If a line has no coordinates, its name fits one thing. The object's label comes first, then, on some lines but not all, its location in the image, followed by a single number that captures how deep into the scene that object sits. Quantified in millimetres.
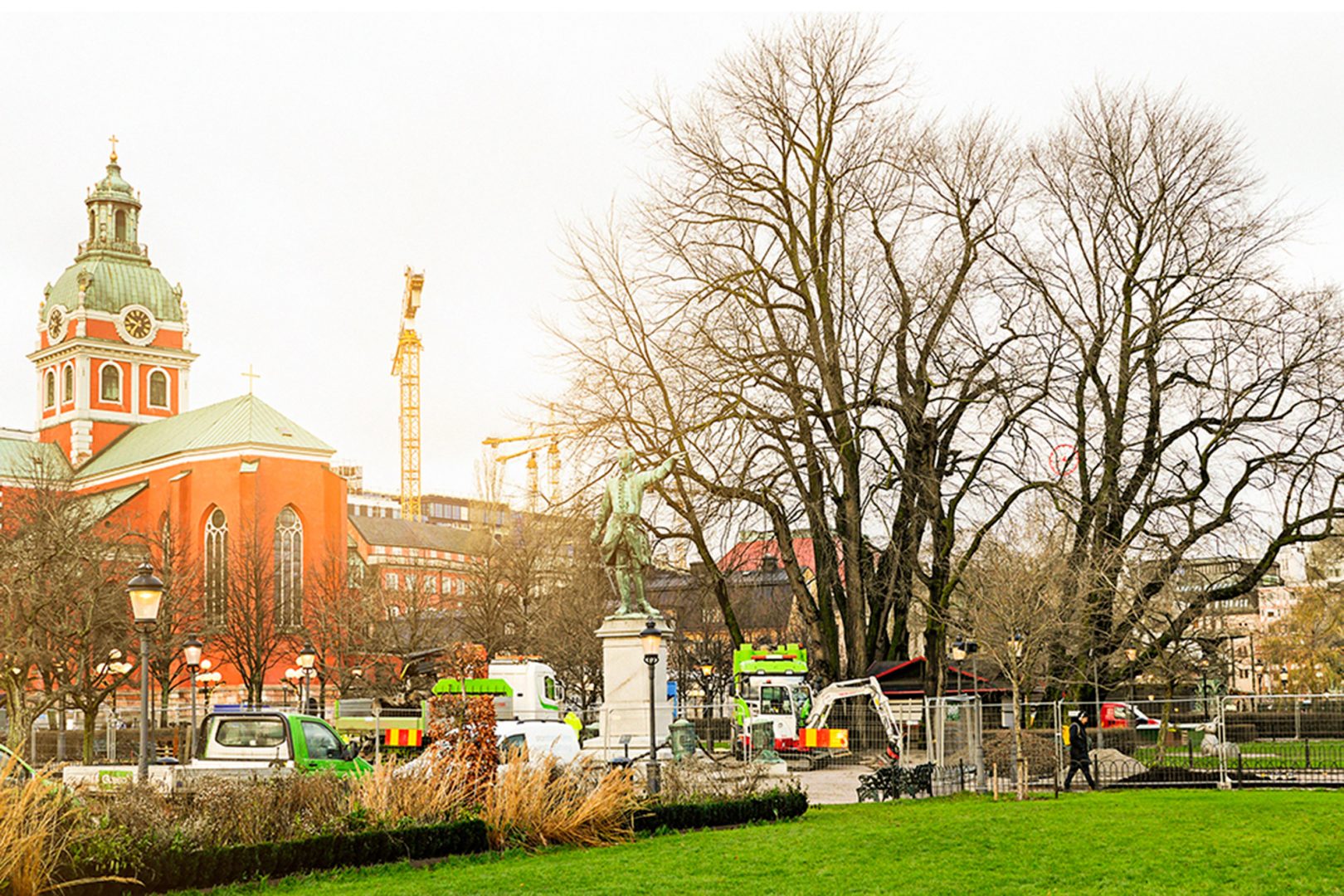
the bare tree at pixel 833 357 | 34188
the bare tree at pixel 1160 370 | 33062
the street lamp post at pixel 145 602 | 18953
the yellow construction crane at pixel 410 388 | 162625
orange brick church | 69938
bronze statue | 28422
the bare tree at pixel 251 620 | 57594
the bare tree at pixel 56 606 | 33938
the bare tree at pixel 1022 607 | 30422
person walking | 24562
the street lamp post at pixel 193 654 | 30797
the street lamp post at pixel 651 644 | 23359
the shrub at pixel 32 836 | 11422
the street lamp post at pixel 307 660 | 38219
